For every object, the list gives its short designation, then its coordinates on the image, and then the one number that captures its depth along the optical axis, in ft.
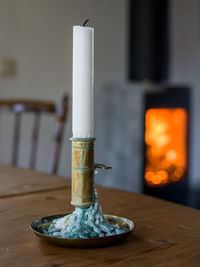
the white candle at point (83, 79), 1.90
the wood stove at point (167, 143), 11.20
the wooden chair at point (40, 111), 5.37
